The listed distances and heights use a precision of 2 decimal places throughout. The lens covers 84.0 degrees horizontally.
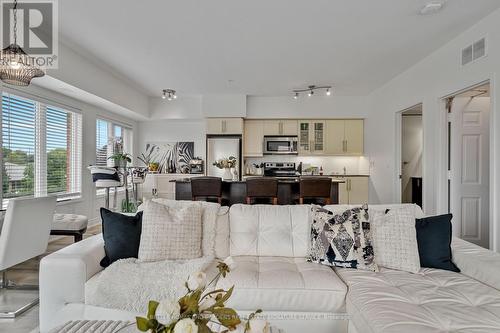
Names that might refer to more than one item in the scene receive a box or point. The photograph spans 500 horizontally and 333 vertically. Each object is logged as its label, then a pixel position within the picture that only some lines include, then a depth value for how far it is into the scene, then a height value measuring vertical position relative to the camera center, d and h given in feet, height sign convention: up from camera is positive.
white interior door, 11.95 -0.14
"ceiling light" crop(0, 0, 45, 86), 7.71 +2.89
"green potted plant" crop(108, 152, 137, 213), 16.27 -0.43
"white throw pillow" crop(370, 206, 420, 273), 6.09 -1.65
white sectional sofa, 4.24 -2.26
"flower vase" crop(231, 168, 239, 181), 15.01 -0.34
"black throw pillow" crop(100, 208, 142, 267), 6.44 -1.64
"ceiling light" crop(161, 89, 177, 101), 18.44 +4.97
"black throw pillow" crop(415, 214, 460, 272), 6.18 -1.72
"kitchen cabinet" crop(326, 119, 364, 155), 21.08 +2.32
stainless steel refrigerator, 20.52 +1.43
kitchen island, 14.23 -1.28
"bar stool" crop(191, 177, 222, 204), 13.00 -0.89
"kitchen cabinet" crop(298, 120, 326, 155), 21.18 +2.40
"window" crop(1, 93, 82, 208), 11.63 +0.85
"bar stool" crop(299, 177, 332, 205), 12.73 -0.94
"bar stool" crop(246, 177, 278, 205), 12.87 -0.92
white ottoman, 10.65 -2.35
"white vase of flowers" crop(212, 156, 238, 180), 14.89 +0.07
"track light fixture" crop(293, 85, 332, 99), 18.11 +5.26
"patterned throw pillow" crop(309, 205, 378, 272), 6.29 -1.70
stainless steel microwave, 21.24 +1.71
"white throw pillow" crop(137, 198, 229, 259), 7.09 -1.61
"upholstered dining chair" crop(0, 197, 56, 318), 7.25 -1.84
